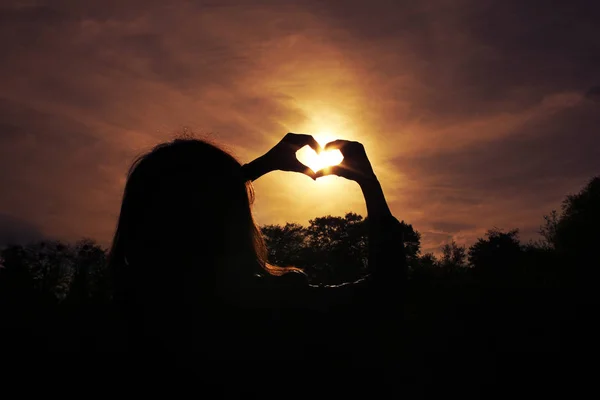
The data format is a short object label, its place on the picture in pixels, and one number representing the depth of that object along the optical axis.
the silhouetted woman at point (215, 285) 1.79
